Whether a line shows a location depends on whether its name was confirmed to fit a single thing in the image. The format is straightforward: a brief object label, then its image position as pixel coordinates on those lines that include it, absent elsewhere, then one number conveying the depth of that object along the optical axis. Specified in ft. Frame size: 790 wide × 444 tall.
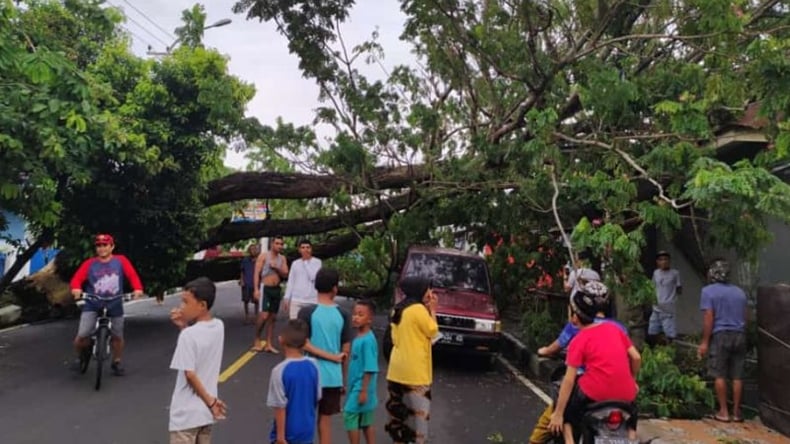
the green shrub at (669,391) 23.79
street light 52.84
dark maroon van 31.50
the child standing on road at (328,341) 15.46
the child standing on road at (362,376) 16.02
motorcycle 13.00
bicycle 24.22
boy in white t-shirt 12.26
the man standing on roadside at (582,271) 20.49
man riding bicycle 24.47
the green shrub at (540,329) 36.82
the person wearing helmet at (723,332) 22.58
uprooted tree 22.18
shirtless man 32.14
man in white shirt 27.84
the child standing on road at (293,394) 13.03
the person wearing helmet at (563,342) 13.51
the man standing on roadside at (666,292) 33.94
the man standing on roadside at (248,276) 45.75
